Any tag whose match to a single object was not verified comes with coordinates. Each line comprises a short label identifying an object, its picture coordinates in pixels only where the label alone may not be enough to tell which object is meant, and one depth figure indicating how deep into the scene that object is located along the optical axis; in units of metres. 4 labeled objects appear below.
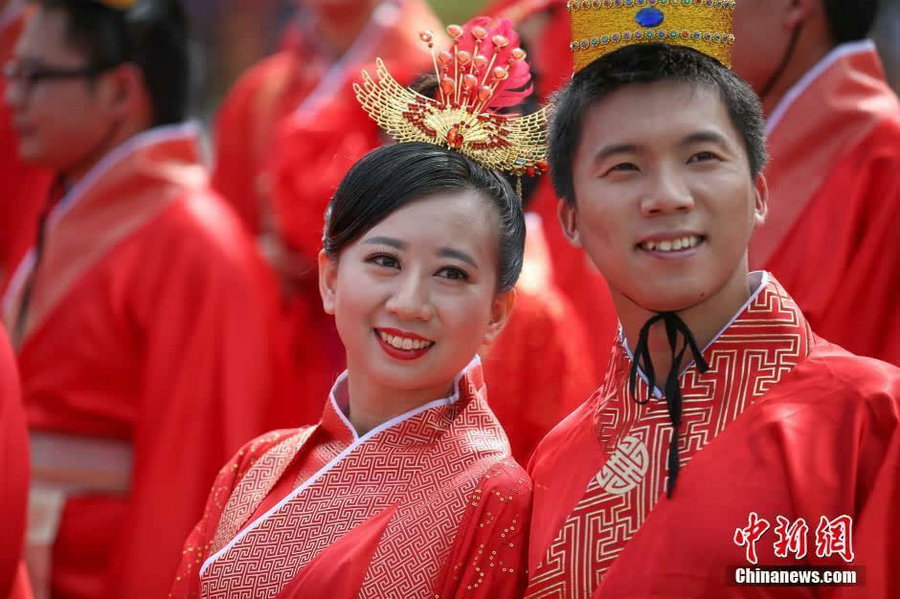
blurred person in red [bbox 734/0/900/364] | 5.49
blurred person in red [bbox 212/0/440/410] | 7.79
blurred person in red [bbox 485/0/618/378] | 6.70
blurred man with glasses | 7.28
